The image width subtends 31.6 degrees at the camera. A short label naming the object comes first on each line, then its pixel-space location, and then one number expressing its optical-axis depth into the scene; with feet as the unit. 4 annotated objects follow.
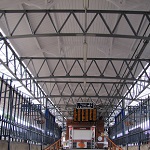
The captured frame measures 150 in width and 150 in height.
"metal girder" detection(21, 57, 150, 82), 67.87
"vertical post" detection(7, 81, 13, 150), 52.91
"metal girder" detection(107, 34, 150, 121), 58.58
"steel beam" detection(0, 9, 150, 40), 45.14
